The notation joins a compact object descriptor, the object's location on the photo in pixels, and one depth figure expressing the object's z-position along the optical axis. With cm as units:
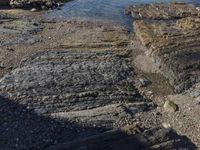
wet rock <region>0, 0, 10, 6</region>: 1652
